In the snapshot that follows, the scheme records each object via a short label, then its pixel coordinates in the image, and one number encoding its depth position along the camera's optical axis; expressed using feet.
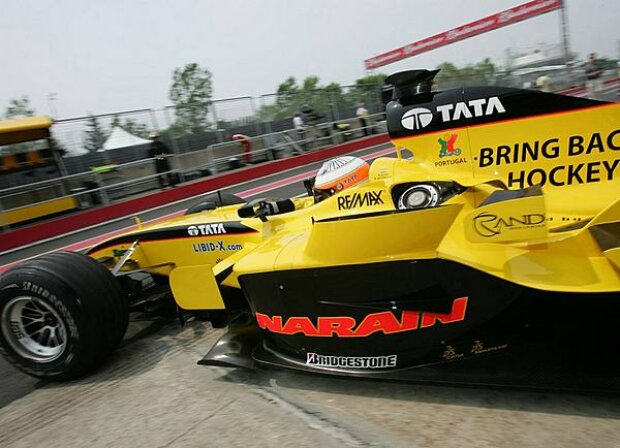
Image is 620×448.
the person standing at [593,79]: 43.93
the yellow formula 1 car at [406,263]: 6.75
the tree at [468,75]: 48.37
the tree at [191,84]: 133.28
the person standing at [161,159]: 38.19
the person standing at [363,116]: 59.67
